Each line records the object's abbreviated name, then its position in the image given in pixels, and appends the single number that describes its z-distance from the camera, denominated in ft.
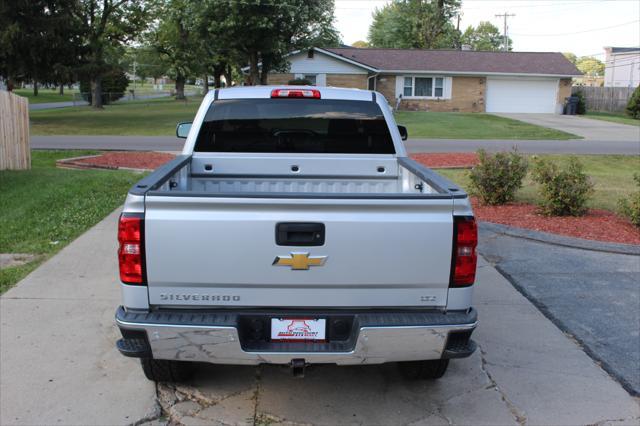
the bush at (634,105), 124.88
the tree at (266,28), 107.86
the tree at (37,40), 81.30
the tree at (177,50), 180.20
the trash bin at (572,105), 132.77
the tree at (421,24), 203.00
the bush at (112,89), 185.26
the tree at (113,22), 130.00
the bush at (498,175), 32.65
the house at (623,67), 204.33
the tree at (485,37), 295.69
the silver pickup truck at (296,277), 11.03
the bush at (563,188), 29.96
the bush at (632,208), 28.22
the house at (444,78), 134.41
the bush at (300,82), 106.93
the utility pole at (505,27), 250.00
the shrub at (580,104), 134.47
